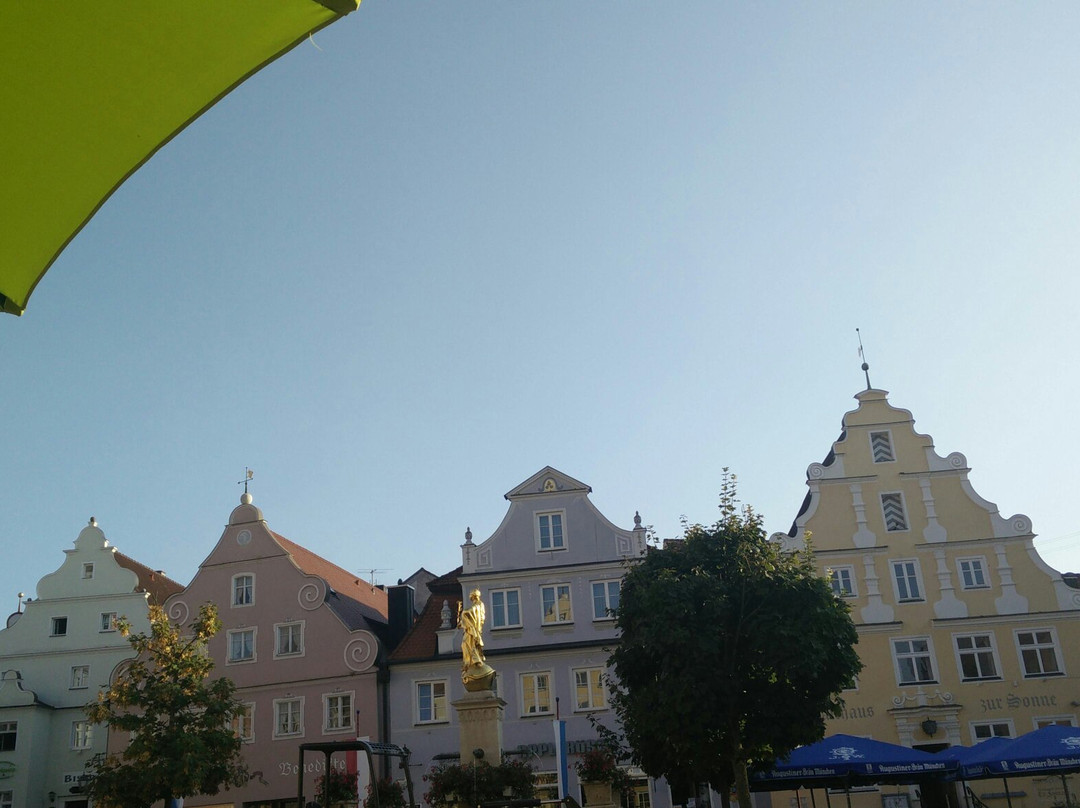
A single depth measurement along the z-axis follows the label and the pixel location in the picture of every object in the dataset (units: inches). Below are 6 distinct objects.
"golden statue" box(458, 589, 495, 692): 998.4
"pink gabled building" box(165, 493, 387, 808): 1381.6
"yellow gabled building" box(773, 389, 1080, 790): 1293.1
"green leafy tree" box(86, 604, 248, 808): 1095.6
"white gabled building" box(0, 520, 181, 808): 1465.3
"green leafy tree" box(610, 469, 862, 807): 851.4
